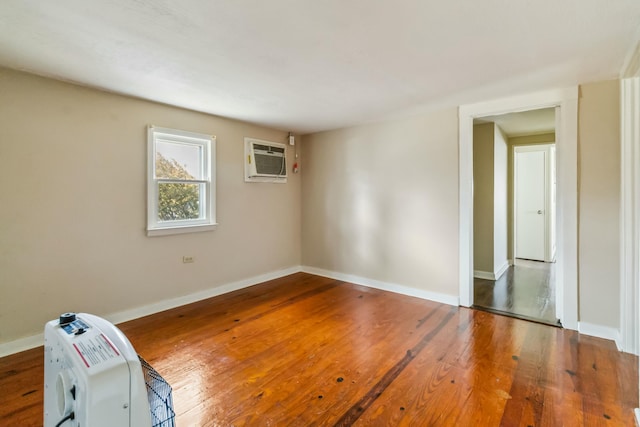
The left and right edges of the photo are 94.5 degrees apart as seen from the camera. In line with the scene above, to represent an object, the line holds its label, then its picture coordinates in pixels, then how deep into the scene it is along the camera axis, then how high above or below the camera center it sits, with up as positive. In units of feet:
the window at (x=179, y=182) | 10.50 +1.17
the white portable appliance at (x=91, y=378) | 2.52 -1.50
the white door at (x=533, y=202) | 18.40 +0.61
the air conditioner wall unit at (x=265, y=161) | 13.55 +2.49
